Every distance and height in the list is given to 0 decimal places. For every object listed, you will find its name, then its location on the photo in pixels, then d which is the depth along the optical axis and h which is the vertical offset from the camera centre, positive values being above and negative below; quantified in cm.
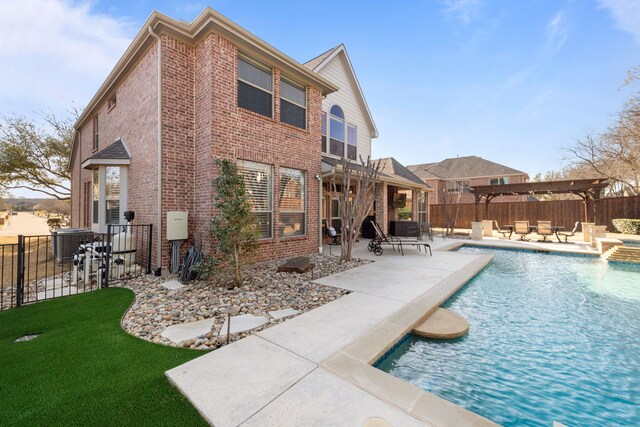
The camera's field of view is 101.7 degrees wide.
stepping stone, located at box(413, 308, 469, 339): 361 -161
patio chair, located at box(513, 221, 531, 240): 1364 -64
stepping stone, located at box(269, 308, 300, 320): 402 -154
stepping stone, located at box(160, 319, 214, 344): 334 -154
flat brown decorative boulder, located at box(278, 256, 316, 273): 647 -126
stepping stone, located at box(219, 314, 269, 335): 356 -154
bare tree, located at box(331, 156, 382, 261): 805 +17
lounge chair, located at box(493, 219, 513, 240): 1456 -103
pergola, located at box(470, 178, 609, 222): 1374 +156
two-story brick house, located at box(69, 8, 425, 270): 631 +236
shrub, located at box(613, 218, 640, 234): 1455 -55
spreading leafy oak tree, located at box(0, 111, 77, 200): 1681 +434
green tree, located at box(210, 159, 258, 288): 527 -8
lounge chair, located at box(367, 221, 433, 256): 966 -99
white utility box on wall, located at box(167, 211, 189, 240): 602 -20
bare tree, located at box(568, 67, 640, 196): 1695 +535
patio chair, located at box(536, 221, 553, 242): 1295 -66
